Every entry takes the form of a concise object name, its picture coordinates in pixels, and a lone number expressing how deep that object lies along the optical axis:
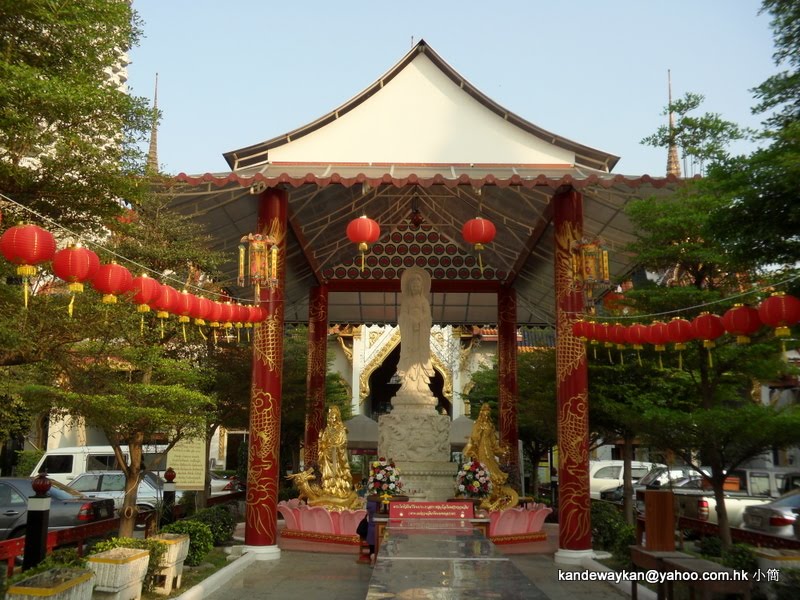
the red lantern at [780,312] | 7.69
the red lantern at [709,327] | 9.64
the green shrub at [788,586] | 7.95
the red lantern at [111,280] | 8.07
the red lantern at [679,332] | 10.24
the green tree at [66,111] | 7.68
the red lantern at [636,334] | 11.30
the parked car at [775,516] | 12.97
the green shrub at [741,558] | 8.92
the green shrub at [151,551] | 9.32
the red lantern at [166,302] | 9.42
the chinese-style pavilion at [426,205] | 13.10
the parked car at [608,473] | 27.73
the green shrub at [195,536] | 11.44
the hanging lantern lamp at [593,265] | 13.11
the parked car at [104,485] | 19.77
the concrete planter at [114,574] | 8.30
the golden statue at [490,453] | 15.17
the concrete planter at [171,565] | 9.67
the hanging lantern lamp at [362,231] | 12.19
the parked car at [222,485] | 27.51
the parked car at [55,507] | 12.96
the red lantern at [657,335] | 10.84
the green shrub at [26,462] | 28.28
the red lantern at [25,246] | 6.92
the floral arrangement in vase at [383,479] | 14.56
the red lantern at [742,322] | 8.55
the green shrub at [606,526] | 13.47
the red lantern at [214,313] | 11.16
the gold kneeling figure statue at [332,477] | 14.79
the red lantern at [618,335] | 11.79
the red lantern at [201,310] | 10.65
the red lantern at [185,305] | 10.05
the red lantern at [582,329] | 12.58
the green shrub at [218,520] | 13.62
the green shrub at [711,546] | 12.16
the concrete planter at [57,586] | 6.80
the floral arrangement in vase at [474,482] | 15.05
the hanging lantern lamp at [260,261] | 13.30
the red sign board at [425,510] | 11.70
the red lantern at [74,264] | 7.59
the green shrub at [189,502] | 17.00
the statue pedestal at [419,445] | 16.36
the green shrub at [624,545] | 11.34
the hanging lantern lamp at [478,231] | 12.55
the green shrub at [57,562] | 7.79
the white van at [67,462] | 23.25
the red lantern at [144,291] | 8.95
